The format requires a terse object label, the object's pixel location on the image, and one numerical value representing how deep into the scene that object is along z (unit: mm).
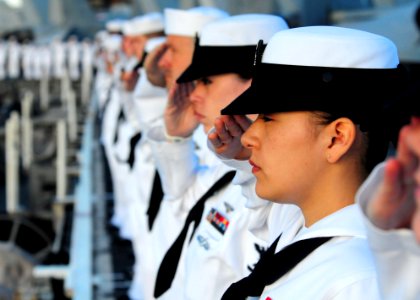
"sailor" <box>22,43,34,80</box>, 23344
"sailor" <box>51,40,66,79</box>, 22681
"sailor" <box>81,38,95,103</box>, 18688
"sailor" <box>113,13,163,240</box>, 5393
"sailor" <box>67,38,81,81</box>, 22347
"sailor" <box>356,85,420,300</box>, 1005
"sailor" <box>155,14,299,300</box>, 2420
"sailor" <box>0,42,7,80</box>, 23891
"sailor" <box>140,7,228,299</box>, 3352
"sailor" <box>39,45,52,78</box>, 22850
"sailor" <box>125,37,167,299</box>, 4516
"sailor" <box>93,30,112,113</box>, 10266
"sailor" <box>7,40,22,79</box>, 23703
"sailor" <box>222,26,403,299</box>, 1609
